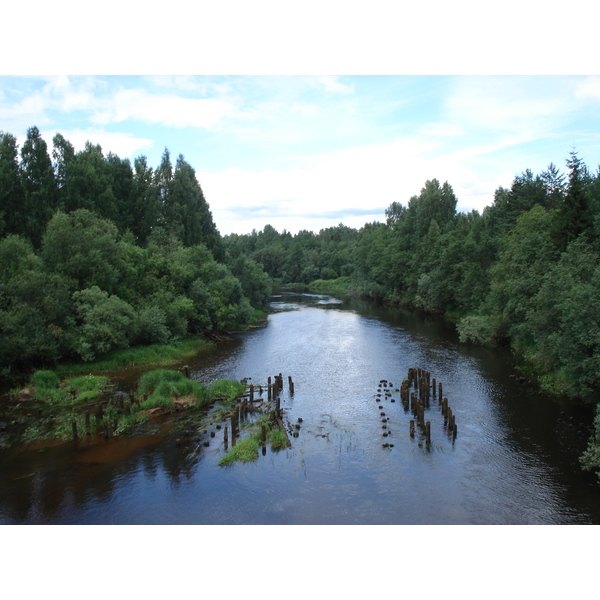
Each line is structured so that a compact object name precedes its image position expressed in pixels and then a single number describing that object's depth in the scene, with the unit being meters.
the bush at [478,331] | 50.62
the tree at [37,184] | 47.56
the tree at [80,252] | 41.88
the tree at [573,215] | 39.38
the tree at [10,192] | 46.56
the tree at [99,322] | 38.75
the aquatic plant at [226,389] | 32.97
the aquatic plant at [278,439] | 25.11
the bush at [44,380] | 33.41
